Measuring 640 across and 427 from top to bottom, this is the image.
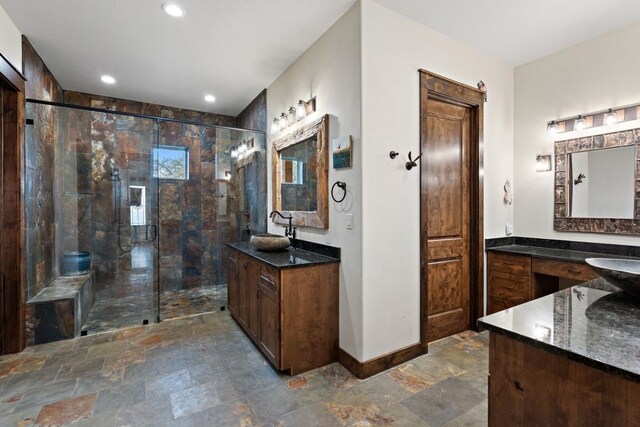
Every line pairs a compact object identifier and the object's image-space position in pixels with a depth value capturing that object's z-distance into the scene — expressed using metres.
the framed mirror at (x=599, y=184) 2.66
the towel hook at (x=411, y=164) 2.57
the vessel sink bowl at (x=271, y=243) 2.98
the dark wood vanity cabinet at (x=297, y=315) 2.35
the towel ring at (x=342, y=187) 2.52
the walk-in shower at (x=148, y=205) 3.81
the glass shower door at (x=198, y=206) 4.62
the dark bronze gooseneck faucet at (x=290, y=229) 3.31
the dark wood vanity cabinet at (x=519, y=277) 2.77
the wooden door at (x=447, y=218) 2.93
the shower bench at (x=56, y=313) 2.94
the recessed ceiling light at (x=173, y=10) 2.45
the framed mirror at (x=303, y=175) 2.78
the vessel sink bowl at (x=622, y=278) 1.15
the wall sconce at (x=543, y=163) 3.18
